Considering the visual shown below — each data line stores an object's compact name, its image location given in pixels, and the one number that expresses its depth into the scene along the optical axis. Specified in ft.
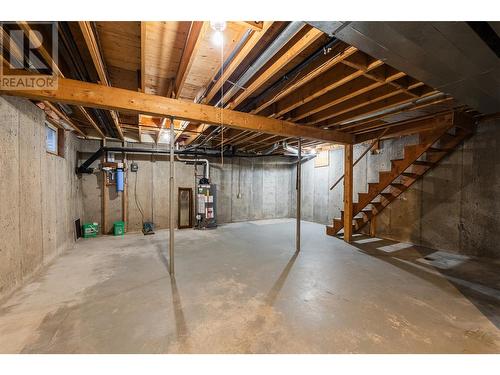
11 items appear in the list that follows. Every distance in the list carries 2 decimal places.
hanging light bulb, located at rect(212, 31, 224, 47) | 5.58
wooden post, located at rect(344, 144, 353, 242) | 14.75
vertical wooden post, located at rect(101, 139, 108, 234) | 16.97
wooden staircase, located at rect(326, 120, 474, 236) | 12.21
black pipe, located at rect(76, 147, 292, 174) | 15.87
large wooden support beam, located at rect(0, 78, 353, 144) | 7.00
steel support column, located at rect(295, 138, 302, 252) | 12.69
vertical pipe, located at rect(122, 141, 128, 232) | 17.70
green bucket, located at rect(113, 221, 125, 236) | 16.78
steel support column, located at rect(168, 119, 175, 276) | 9.39
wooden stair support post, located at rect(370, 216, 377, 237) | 16.55
